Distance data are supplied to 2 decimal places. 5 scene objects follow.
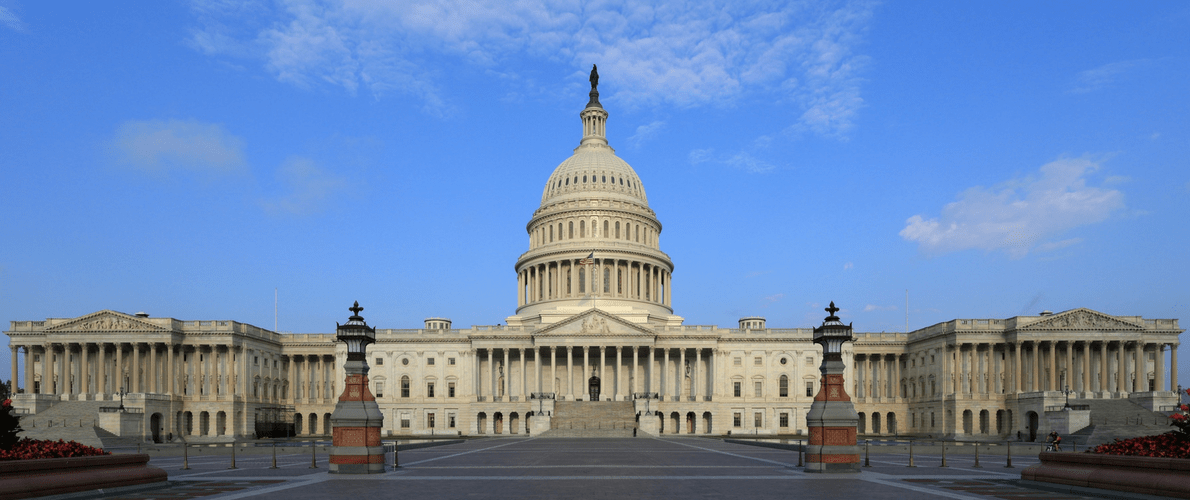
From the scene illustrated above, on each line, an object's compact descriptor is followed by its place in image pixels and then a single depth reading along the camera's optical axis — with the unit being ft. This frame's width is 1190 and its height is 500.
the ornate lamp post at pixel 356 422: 107.55
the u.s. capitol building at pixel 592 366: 314.76
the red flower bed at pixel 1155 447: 73.72
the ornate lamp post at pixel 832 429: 107.65
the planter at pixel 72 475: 72.38
